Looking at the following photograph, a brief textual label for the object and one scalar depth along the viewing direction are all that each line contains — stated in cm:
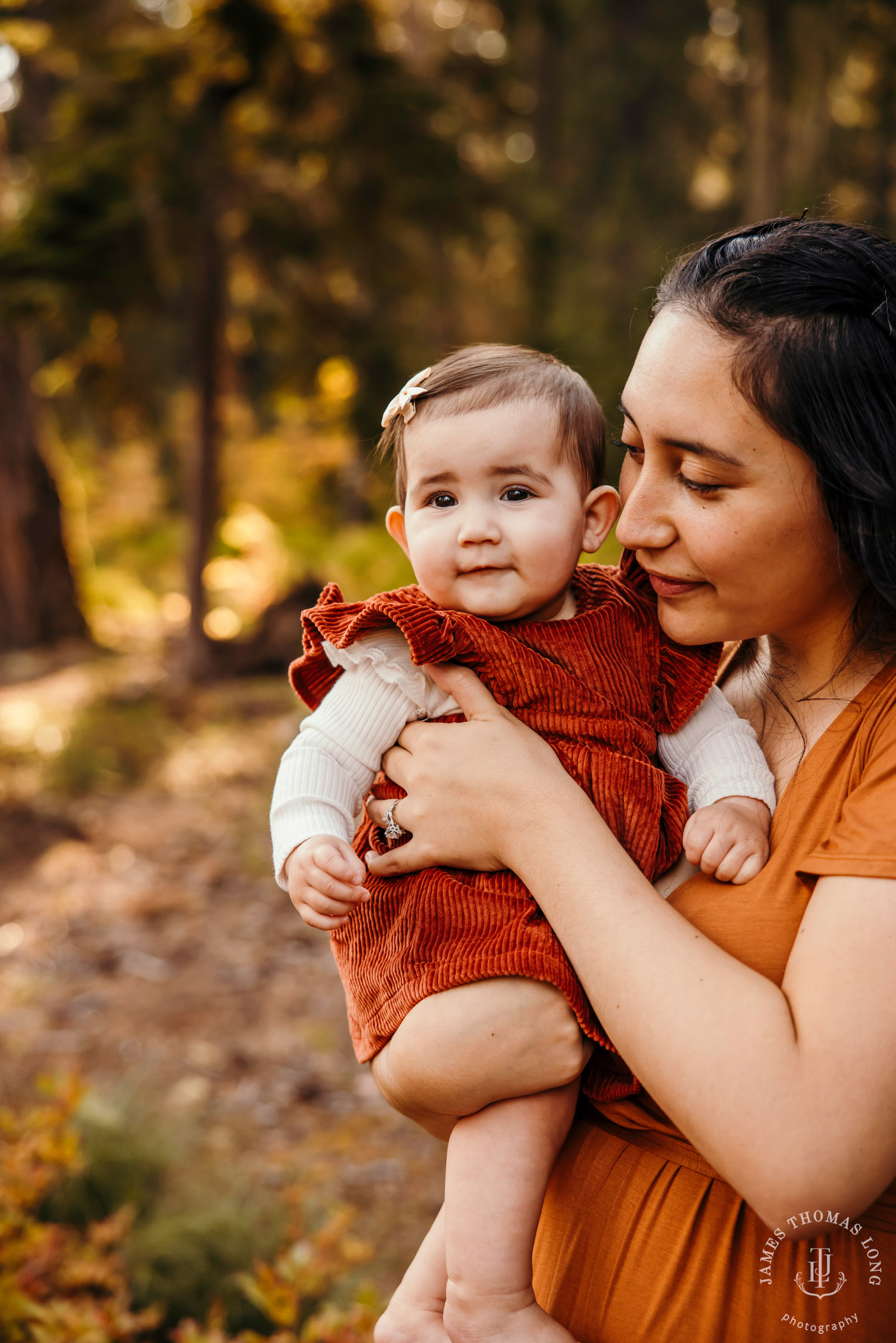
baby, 137
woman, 108
